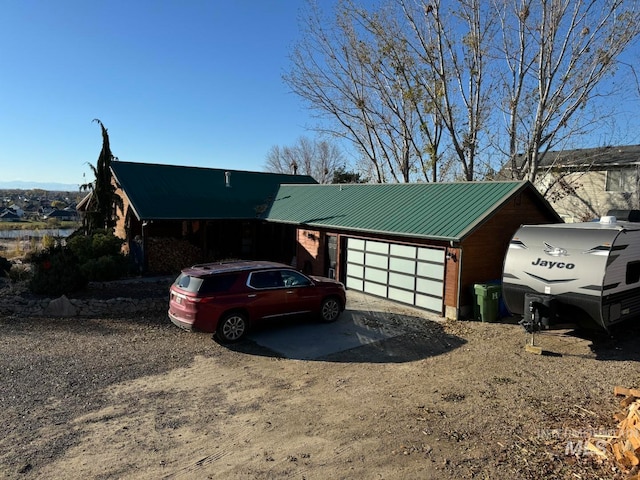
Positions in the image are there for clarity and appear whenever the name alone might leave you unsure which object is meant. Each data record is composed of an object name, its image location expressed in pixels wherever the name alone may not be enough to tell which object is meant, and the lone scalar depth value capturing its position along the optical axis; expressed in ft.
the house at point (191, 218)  64.80
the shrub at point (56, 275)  45.91
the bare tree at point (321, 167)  193.47
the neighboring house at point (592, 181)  78.84
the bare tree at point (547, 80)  65.00
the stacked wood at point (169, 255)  64.23
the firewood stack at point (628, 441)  16.42
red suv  31.71
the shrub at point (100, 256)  55.01
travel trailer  29.50
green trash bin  40.83
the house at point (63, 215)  260.01
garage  42.68
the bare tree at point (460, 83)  71.56
